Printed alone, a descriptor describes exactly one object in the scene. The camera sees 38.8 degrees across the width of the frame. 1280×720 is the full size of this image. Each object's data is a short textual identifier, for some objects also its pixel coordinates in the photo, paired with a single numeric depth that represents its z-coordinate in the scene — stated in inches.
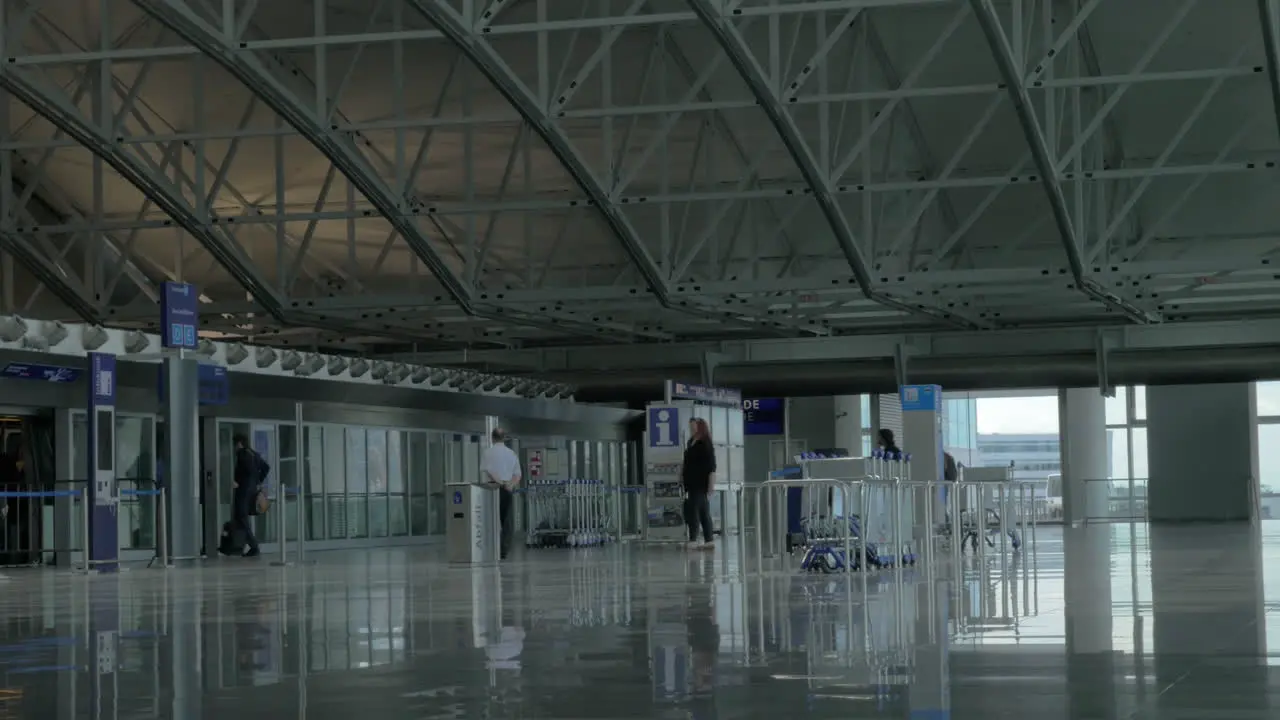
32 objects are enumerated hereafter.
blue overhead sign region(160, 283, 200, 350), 861.2
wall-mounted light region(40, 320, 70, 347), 934.4
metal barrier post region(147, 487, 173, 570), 880.9
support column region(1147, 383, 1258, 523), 1833.2
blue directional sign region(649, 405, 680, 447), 1198.9
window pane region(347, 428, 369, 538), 1282.0
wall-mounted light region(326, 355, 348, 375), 1189.3
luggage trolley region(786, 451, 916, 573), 661.9
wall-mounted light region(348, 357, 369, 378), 1219.9
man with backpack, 1062.4
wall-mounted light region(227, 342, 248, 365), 1069.1
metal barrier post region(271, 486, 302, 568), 895.8
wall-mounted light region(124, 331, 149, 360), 976.9
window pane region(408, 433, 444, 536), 1381.6
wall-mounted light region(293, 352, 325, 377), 1155.9
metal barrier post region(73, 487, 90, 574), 832.3
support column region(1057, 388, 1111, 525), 1957.4
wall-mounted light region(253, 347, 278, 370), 1099.9
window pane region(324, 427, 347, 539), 1247.5
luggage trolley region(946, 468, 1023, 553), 747.4
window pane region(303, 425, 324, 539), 1221.7
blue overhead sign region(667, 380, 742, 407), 1194.0
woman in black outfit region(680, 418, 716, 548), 1002.7
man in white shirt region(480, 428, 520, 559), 877.8
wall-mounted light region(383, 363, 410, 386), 1268.5
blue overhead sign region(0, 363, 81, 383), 933.8
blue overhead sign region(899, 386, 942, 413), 917.8
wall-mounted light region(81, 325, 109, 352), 958.4
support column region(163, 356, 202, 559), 888.3
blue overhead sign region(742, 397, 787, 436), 1761.8
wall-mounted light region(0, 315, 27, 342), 907.4
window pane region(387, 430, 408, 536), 1346.0
